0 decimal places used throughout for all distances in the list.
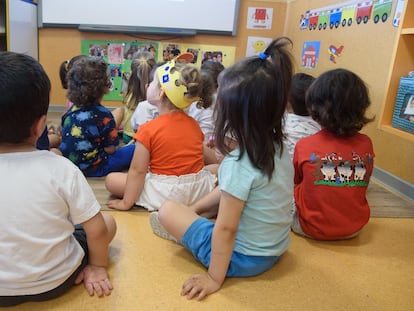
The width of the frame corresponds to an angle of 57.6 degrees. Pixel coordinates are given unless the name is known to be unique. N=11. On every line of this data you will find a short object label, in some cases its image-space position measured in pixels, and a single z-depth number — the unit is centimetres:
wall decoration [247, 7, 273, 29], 329
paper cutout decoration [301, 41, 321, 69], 278
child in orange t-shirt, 140
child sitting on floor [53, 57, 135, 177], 164
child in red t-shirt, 127
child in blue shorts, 91
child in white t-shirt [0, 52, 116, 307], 78
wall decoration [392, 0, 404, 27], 185
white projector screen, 306
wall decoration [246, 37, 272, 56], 335
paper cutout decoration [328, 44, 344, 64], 244
